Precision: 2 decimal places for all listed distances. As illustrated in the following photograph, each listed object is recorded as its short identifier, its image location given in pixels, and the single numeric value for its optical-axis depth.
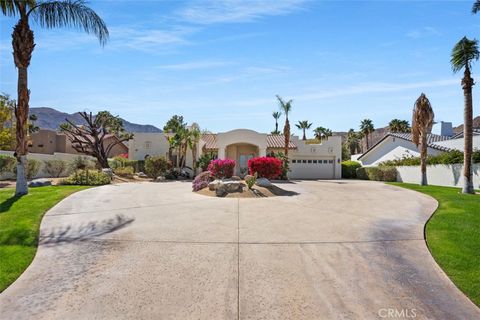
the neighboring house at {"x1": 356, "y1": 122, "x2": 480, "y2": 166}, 27.38
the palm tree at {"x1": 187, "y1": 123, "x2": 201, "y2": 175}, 29.80
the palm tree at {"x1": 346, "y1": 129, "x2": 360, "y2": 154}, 62.72
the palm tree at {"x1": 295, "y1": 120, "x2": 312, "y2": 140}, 60.50
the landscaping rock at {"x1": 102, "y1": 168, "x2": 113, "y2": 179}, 23.05
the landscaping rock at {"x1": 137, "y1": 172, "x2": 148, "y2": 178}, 28.23
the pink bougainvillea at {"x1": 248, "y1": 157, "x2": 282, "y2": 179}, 18.95
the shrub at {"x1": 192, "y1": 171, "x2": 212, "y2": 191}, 17.73
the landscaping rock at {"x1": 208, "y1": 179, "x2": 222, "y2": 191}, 16.17
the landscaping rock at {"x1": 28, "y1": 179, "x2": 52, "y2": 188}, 17.95
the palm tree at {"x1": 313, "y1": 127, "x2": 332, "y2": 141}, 61.99
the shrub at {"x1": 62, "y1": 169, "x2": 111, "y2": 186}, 19.56
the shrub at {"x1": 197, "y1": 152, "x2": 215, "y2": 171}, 29.61
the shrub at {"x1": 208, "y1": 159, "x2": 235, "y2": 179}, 19.06
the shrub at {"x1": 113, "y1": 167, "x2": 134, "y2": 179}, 26.78
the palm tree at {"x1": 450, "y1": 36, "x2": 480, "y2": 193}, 17.33
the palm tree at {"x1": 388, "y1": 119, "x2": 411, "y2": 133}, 50.59
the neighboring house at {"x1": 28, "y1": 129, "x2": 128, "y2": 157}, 40.56
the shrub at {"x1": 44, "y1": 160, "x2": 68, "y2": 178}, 25.69
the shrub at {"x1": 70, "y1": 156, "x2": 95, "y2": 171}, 26.34
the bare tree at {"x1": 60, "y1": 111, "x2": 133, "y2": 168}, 28.00
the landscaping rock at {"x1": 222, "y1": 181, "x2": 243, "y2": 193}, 15.92
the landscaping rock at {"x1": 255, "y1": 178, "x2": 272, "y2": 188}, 17.27
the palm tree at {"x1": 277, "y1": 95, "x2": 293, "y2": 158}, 29.77
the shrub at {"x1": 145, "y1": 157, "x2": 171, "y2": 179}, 27.56
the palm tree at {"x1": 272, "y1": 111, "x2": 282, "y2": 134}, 59.39
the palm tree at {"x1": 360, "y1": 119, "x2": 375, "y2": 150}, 56.29
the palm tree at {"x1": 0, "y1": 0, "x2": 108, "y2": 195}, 13.68
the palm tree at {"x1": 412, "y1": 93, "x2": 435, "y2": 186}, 22.52
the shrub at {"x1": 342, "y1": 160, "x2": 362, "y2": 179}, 35.44
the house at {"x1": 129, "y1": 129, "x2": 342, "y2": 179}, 29.92
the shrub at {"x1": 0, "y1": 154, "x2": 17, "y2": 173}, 21.38
